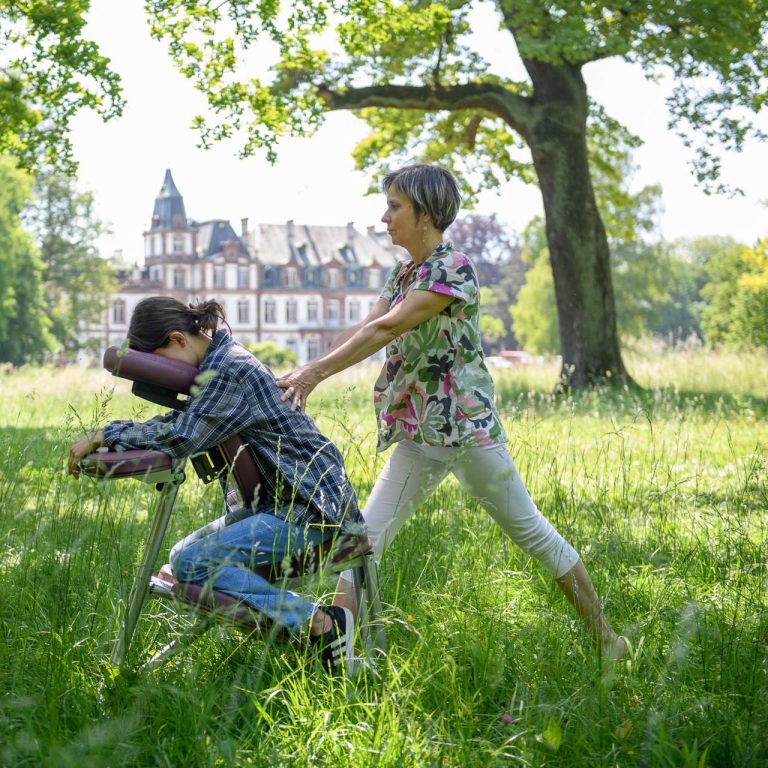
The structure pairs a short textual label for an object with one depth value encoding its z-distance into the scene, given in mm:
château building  88125
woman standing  3826
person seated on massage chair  3139
